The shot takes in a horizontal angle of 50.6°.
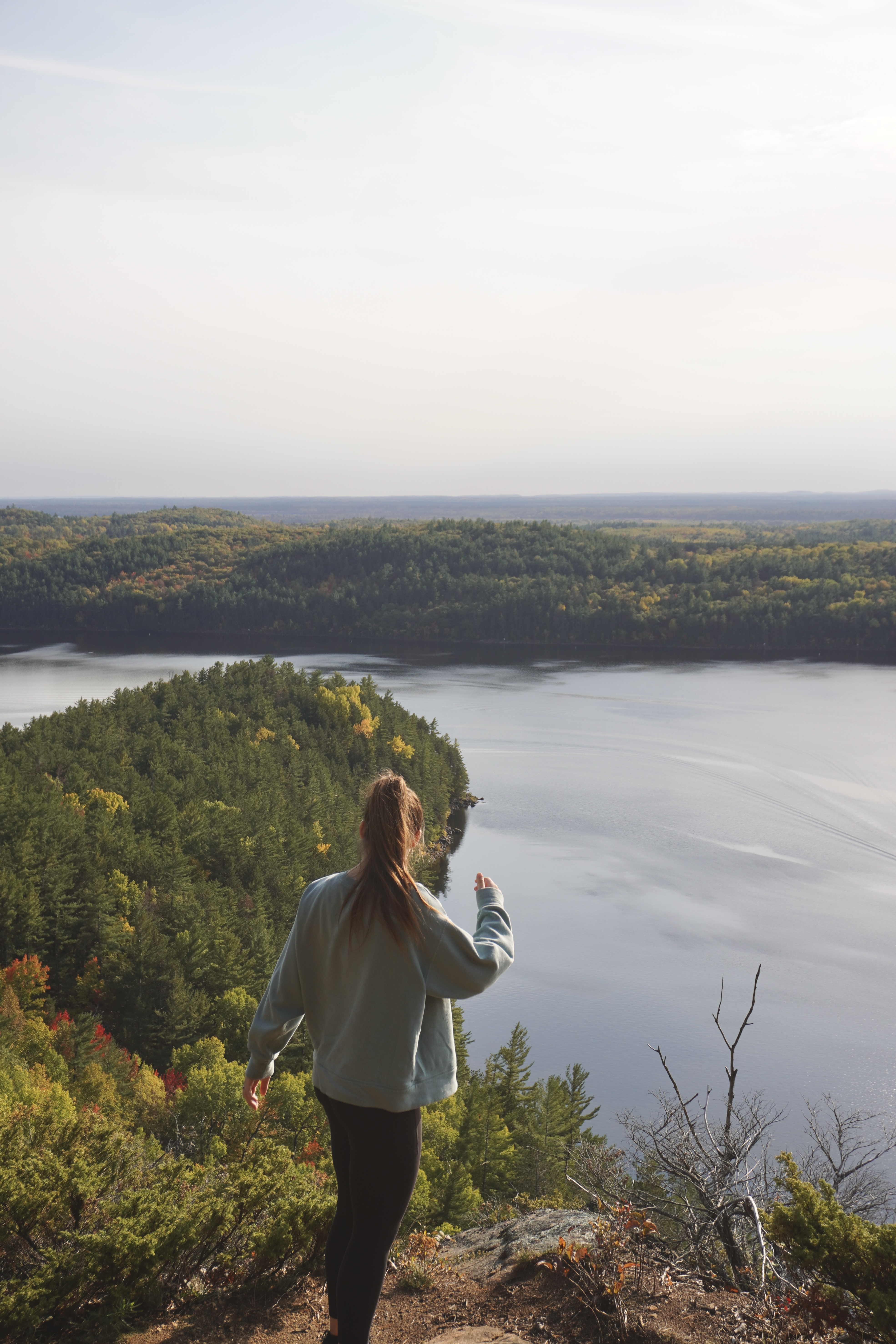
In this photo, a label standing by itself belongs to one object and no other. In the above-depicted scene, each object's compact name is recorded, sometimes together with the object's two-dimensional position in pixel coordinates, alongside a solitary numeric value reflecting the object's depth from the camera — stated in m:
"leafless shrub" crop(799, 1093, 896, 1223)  7.02
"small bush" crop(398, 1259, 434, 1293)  3.82
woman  2.48
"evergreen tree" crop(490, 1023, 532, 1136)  15.53
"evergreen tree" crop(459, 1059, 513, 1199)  13.65
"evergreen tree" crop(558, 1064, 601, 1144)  14.50
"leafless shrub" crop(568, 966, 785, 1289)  4.07
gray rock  4.18
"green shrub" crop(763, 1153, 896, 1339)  3.35
